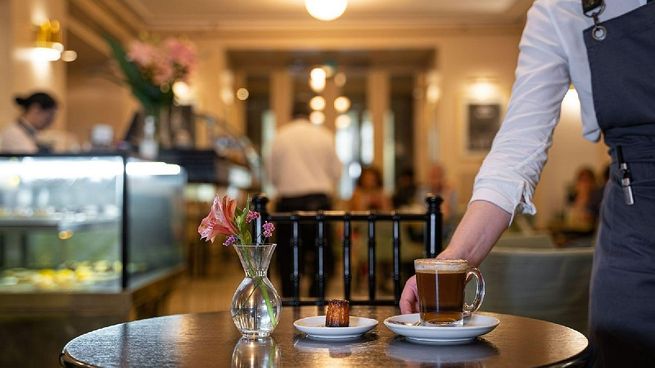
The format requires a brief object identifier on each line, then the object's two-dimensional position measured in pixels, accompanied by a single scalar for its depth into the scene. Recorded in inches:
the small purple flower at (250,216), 54.8
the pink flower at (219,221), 53.5
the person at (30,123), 212.8
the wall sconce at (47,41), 314.5
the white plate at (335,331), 52.7
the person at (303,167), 267.6
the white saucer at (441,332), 49.6
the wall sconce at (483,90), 473.1
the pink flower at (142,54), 207.3
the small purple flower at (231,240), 54.1
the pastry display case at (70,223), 146.9
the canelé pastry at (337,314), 55.1
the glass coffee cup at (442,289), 51.9
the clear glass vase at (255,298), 54.6
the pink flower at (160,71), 210.2
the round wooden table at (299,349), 45.4
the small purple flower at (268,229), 54.5
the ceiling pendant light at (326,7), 352.5
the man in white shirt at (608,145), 59.2
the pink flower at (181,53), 213.6
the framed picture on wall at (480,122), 471.8
